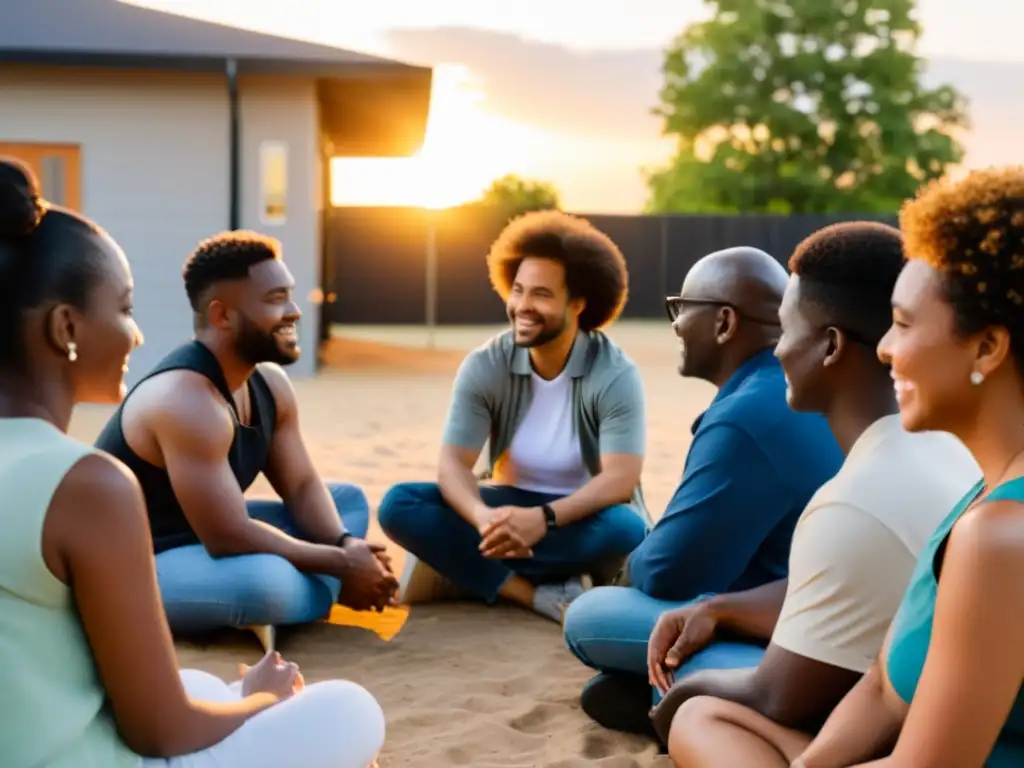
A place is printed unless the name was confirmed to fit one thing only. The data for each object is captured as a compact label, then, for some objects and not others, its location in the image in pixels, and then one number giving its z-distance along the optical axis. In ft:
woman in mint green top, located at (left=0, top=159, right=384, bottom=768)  5.59
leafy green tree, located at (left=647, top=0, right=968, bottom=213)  118.32
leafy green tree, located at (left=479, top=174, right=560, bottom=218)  160.45
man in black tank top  11.94
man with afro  14.76
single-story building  43.14
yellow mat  14.56
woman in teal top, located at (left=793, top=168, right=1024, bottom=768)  4.87
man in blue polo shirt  9.48
